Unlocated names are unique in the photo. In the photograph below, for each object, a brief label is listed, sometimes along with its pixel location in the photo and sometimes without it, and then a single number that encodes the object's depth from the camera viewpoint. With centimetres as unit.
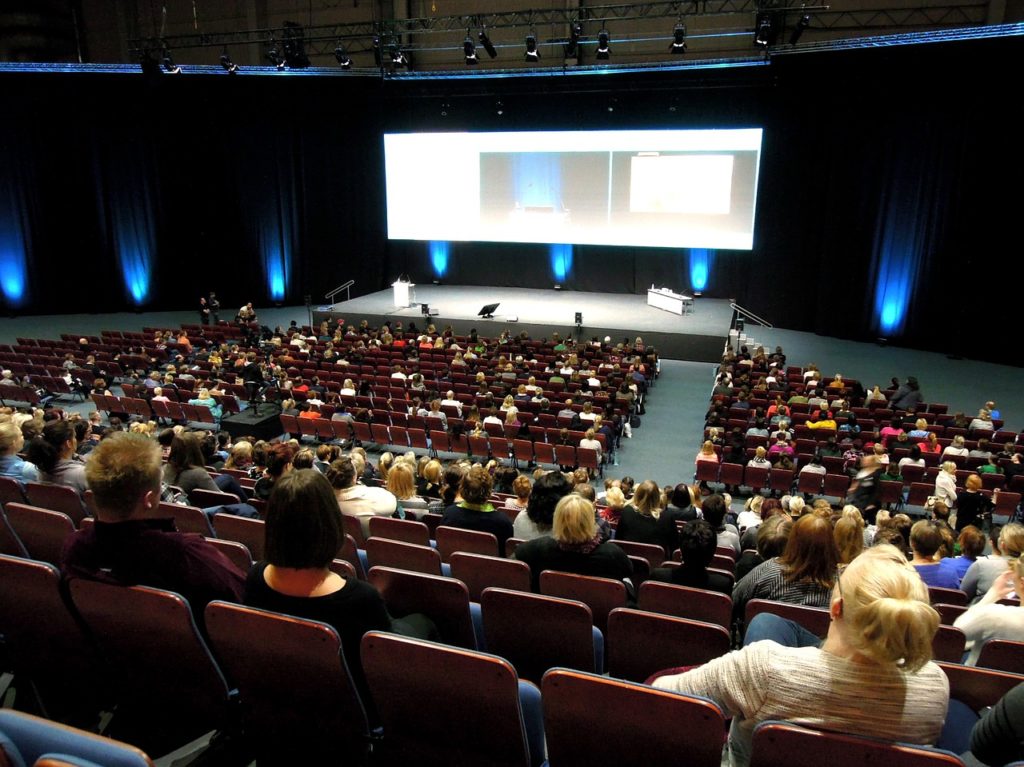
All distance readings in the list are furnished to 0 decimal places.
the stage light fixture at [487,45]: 1599
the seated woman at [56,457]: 449
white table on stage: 1902
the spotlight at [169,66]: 1686
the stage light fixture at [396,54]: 1672
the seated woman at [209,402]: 1158
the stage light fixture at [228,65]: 1768
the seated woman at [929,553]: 463
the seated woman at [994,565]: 421
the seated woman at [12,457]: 474
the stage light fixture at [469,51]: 1570
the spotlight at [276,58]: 1709
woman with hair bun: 171
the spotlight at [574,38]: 1575
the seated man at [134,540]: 231
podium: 2012
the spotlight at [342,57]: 1709
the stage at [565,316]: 1684
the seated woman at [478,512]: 465
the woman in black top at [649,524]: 520
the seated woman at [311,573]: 222
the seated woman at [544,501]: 438
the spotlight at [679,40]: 1465
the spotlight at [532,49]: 1538
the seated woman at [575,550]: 355
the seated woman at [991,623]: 328
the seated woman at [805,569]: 322
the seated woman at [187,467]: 512
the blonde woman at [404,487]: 575
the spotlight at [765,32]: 1452
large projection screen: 1898
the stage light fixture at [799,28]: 1493
